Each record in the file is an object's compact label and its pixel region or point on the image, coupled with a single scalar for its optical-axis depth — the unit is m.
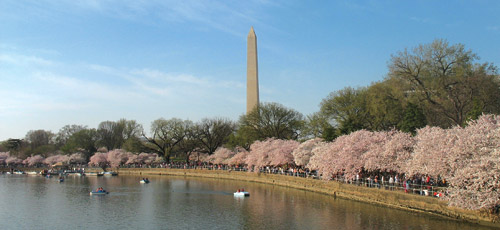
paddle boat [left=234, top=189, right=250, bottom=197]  46.62
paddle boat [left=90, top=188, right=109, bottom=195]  51.85
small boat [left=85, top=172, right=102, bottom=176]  95.32
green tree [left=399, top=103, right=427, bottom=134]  47.75
